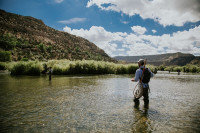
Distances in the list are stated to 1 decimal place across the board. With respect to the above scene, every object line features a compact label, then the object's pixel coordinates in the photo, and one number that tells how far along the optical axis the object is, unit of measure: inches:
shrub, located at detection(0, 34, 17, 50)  2849.4
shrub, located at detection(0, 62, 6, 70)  1668.6
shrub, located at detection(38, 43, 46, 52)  3221.7
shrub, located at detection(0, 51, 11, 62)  2279.8
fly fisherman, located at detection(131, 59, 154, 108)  274.1
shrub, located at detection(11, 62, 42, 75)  1091.4
